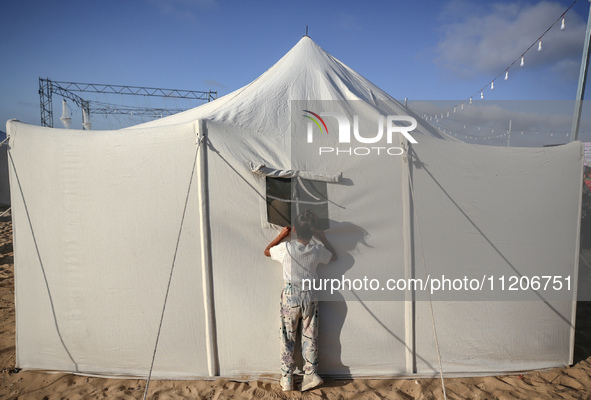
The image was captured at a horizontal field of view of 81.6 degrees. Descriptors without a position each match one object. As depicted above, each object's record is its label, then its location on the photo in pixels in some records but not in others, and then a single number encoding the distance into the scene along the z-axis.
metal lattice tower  16.02
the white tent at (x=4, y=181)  12.53
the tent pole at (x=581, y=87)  4.47
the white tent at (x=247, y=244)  2.84
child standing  2.63
